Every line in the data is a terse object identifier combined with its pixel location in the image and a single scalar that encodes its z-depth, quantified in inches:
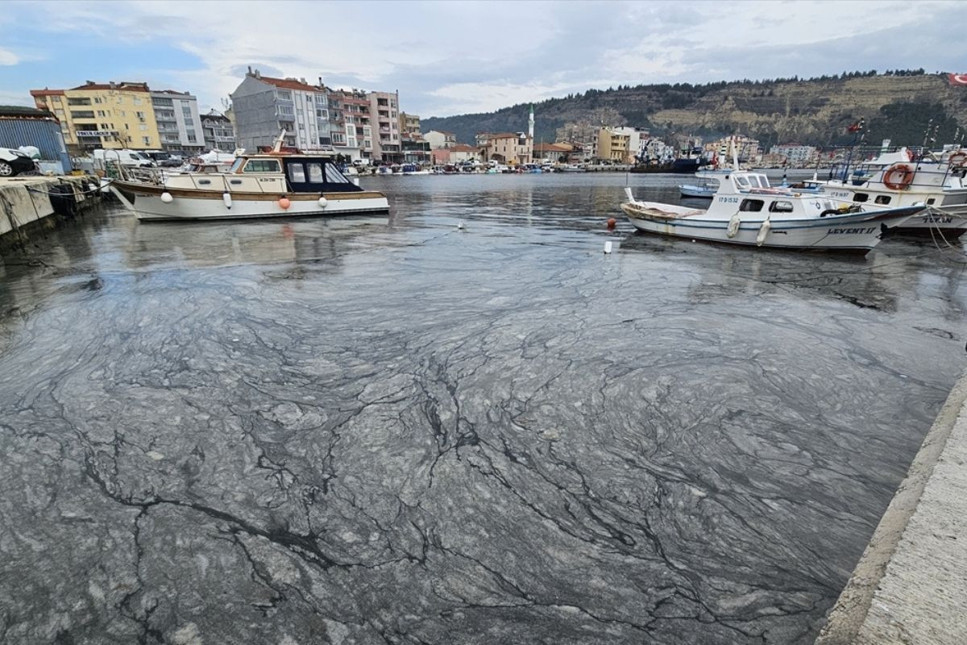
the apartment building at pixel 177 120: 2866.6
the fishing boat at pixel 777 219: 469.1
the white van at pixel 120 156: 1524.4
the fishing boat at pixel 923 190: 628.1
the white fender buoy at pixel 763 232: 505.4
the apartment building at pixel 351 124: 3088.1
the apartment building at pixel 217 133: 3277.6
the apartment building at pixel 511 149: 4744.1
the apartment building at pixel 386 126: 3442.4
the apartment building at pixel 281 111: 2691.9
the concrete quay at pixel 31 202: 486.6
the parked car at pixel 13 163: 748.6
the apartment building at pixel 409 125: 4465.6
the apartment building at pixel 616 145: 5128.0
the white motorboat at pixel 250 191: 666.8
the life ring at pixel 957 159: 731.6
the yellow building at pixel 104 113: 2704.2
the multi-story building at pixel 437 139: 4972.9
